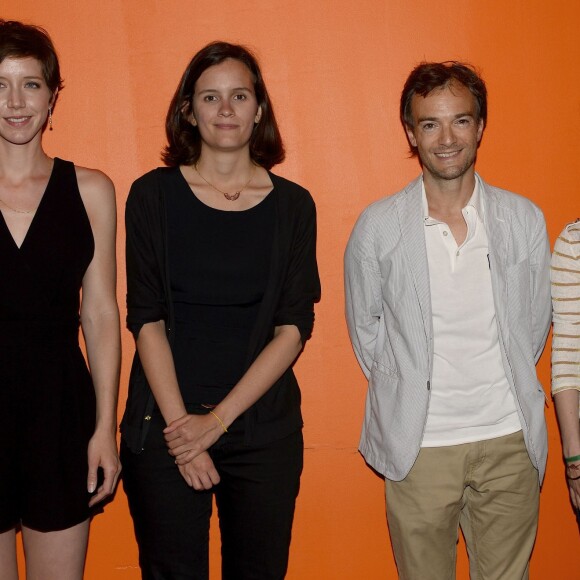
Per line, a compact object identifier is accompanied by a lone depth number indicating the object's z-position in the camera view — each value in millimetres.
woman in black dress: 2402
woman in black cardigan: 2545
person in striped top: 2527
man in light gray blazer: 2613
